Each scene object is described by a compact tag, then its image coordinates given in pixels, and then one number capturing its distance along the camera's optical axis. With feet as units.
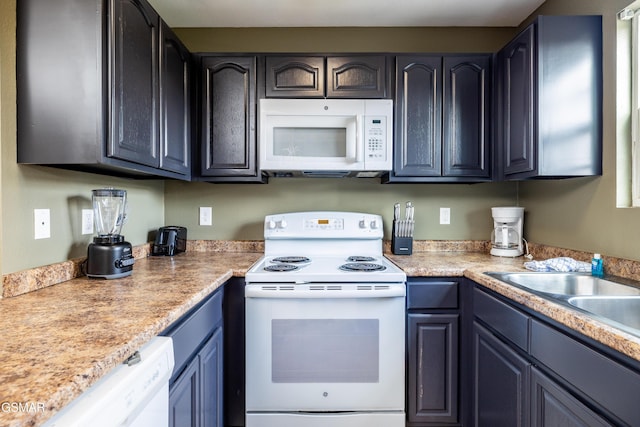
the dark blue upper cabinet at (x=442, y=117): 6.62
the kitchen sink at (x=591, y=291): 3.82
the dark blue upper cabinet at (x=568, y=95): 5.26
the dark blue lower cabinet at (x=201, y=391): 3.65
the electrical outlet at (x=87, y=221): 4.95
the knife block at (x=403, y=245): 7.16
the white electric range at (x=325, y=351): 5.38
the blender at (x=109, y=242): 4.58
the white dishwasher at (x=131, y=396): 1.96
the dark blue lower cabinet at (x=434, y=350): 5.56
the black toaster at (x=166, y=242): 6.92
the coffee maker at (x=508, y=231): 6.88
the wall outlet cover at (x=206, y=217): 7.77
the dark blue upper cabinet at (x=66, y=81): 3.86
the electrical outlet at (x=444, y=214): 7.80
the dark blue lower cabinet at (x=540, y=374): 2.71
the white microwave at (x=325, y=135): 6.41
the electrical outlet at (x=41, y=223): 4.10
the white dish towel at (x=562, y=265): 5.11
